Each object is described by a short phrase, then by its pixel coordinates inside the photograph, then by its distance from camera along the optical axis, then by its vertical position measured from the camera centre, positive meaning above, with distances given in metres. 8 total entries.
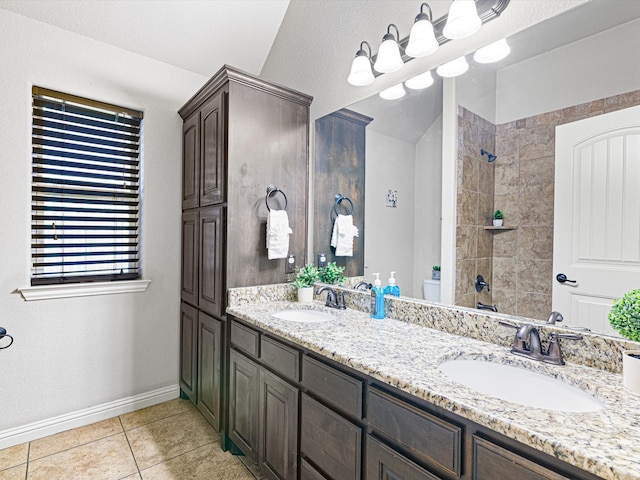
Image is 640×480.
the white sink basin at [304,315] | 1.94 -0.45
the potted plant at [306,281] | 2.16 -0.29
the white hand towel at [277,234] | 2.10 +0.02
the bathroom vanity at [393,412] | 0.72 -0.47
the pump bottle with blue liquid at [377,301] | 1.74 -0.33
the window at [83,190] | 2.19 +0.31
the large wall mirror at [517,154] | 1.10 +0.36
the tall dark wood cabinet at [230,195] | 2.04 +0.27
